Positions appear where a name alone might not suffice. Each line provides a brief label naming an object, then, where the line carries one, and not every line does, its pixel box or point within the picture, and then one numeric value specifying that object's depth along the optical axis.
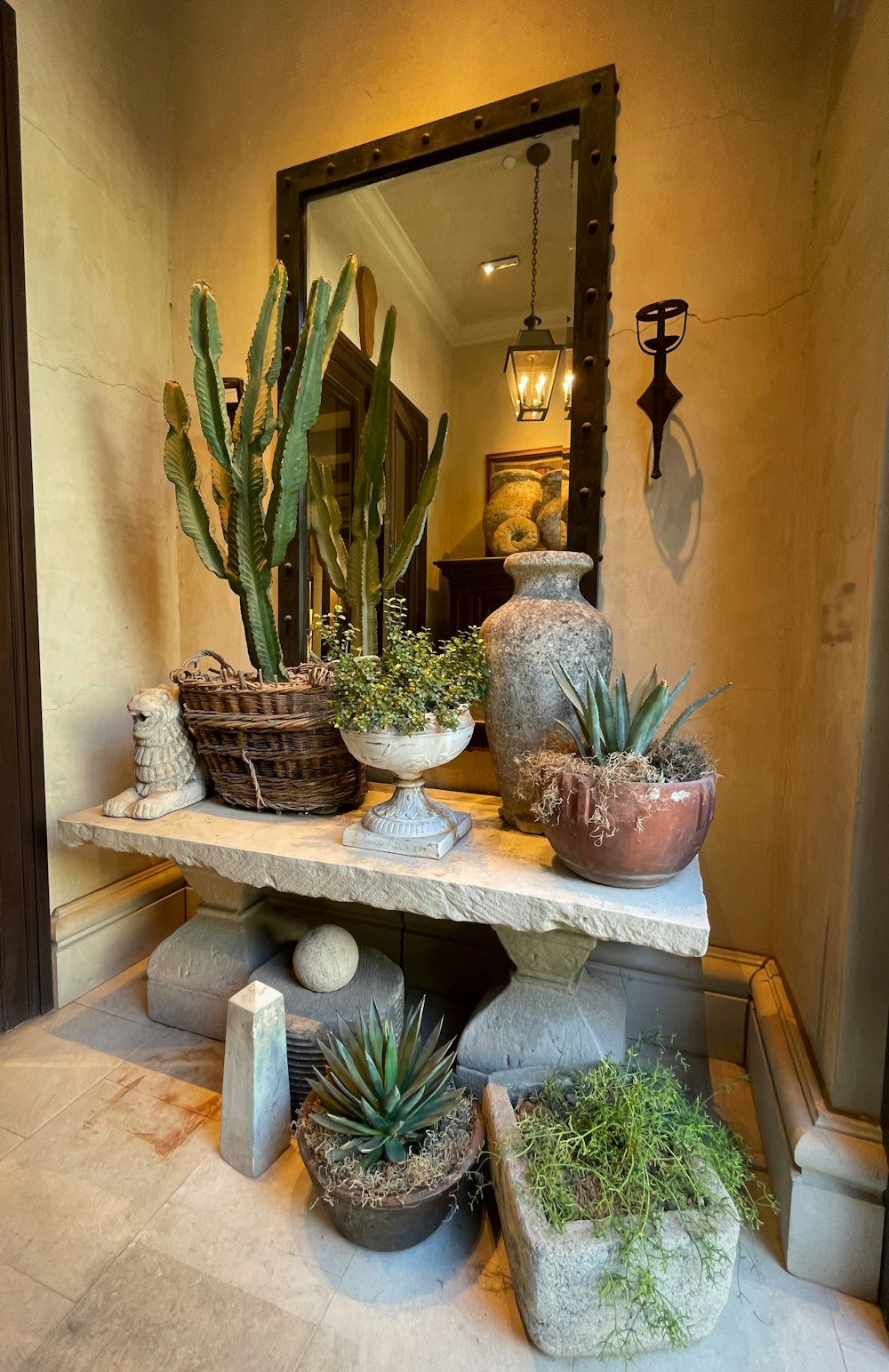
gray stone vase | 1.18
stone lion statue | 1.33
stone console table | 0.95
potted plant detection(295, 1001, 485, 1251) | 0.89
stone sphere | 1.27
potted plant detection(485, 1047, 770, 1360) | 0.77
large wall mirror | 1.33
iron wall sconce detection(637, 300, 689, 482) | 1.22
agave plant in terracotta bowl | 0.90
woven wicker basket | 1.27
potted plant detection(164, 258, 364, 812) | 1.29
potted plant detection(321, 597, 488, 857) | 1.09
